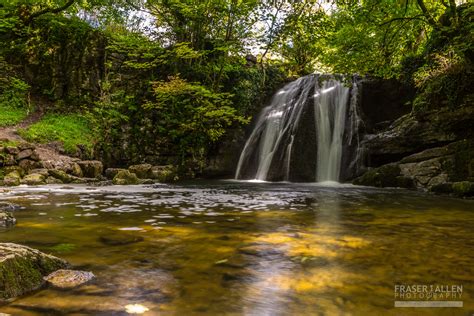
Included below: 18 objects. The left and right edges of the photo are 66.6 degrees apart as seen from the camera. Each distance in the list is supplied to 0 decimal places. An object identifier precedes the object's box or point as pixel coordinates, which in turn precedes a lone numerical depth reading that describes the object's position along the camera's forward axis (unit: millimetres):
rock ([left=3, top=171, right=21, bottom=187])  10750
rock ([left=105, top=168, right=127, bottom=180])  14241
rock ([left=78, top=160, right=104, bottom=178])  13695
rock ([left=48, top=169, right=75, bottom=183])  12255
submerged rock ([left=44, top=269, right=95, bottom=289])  2553
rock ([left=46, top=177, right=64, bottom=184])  11884
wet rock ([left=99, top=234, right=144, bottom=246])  3896
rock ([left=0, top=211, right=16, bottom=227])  4597
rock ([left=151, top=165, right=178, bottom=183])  14750
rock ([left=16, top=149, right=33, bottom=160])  12500
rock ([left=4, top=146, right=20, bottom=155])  12323
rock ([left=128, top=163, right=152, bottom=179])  14644
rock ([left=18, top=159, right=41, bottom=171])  12438
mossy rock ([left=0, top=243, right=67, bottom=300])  2334
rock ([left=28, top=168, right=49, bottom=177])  12031
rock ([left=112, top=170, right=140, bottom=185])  12461
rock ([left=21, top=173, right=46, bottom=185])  11259
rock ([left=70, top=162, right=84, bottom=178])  13225
